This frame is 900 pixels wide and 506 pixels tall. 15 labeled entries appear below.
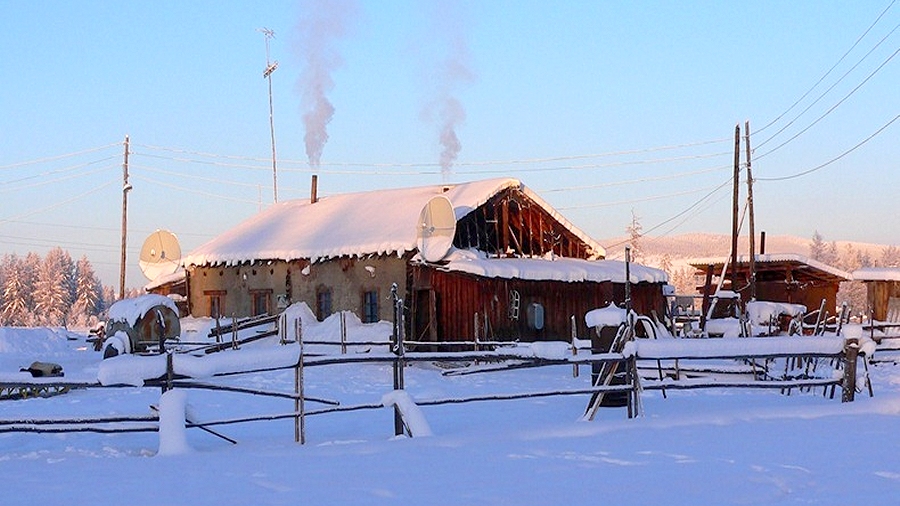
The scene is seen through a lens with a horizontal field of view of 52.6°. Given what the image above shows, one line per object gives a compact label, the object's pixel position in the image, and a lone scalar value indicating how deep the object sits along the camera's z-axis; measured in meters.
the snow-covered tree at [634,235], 79.19
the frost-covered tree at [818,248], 121.56
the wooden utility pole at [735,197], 33.97
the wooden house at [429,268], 25.61
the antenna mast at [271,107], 46.56
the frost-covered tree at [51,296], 91.12
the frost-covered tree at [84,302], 96.06
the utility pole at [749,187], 36.09
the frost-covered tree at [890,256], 139.00
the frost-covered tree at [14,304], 84.00
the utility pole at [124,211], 42.23
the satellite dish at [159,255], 36.56
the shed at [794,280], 38.09
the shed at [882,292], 33.56
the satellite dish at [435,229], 25.16
